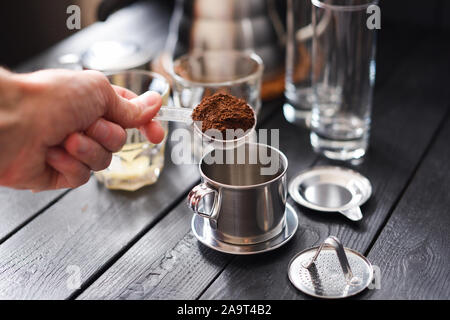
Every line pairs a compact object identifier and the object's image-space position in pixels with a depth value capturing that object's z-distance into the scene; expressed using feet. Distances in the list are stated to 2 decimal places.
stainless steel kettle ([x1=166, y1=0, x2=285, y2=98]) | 4.17
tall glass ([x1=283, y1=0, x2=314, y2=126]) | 3.93
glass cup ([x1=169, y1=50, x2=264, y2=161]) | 3.50
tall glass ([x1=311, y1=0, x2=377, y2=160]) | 3.41
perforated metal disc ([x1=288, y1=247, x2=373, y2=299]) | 2.58
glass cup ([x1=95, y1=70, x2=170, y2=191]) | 3.34
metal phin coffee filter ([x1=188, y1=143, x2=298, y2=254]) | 2.75
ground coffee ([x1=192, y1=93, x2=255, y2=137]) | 2.90
